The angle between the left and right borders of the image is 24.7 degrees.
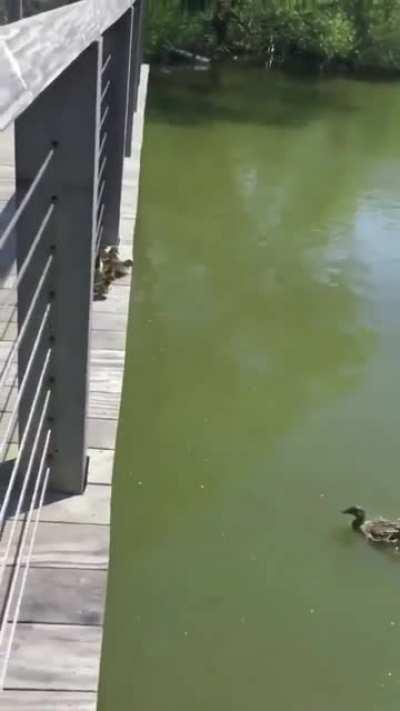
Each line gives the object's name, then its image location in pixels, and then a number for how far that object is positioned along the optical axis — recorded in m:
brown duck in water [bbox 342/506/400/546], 3.16
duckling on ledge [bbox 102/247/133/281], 2.98
